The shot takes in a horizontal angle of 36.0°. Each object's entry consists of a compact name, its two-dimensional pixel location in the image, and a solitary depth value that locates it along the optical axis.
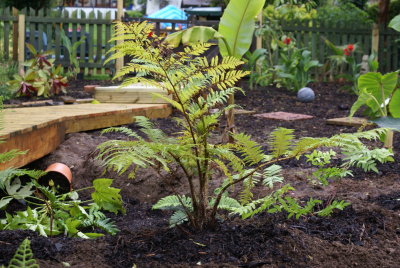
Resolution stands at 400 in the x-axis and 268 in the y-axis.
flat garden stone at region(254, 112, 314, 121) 7.88
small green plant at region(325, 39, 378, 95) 10.41
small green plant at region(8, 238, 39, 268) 1.70
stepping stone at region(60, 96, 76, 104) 7.92
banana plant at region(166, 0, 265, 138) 4.89
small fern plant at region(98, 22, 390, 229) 2.53
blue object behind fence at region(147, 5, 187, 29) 23.81
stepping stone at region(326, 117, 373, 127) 7.15
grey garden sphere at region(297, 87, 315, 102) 9.81
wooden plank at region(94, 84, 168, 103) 7.33
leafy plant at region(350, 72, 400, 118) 4.35
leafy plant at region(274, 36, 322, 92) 10.55
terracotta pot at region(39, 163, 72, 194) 4.22
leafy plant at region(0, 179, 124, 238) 2.96
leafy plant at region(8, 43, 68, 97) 9.41
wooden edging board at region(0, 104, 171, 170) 4.19
